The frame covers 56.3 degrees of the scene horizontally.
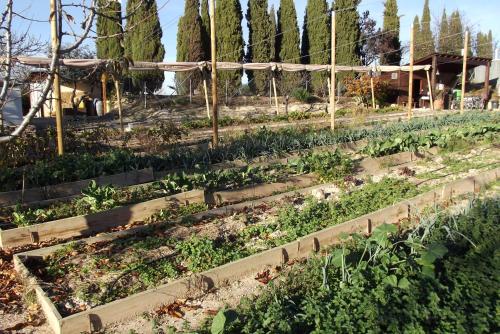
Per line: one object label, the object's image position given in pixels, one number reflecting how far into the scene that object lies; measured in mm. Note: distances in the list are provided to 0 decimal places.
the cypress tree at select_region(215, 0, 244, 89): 33875
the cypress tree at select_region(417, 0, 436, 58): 47031
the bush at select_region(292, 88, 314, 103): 29703
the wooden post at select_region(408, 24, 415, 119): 16812
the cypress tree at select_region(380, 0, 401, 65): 39031
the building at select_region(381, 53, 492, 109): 29375
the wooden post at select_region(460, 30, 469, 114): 20411
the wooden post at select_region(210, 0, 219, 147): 10688
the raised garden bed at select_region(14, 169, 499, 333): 3748
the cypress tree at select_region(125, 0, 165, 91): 30641
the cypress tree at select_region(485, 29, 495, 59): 57969
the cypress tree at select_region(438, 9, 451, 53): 48275
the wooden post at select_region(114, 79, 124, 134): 13023
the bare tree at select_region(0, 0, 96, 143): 2893
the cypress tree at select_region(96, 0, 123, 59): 29734
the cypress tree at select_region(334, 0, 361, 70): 36875
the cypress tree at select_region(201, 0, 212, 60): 33156
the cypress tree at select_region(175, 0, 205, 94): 32156
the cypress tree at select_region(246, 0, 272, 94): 35062
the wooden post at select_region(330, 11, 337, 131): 12695
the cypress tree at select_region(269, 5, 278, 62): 35469
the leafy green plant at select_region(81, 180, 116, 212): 6383
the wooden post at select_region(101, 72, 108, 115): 22581
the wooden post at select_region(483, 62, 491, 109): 29280
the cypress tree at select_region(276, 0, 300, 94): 36188
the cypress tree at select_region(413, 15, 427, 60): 46562
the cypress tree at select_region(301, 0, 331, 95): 36344
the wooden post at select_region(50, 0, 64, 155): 8555
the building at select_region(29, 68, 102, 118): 25547
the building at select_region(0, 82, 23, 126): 17391
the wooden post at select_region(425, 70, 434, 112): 25875
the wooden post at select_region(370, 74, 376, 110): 27906
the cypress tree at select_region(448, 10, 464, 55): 47925
